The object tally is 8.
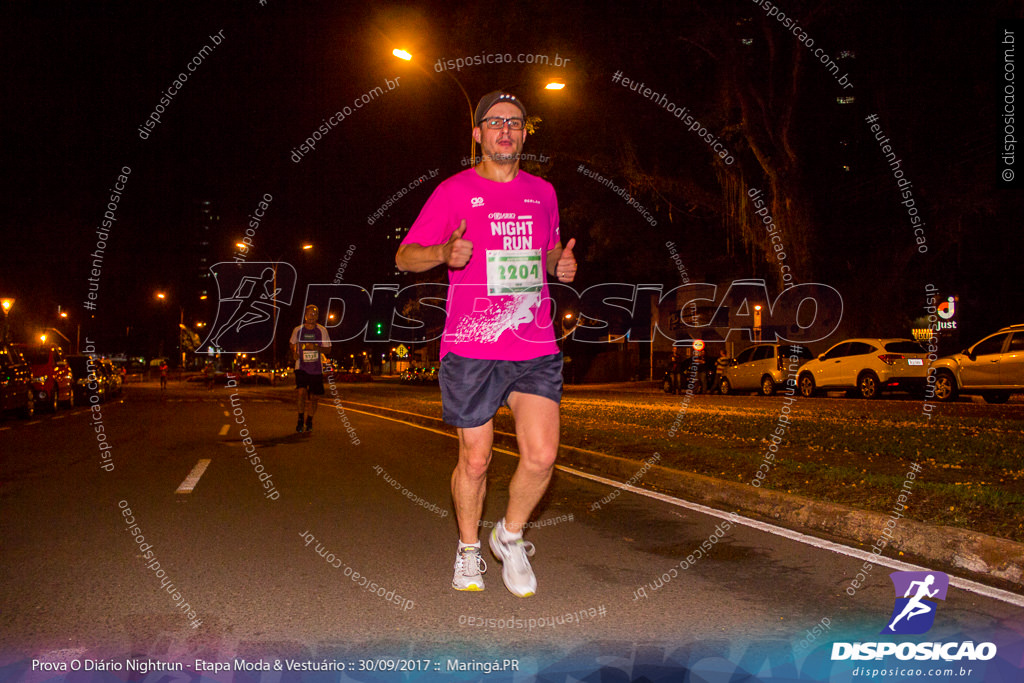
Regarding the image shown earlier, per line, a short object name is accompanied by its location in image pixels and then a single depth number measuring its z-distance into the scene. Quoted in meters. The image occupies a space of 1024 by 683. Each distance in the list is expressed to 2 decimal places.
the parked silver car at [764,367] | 24.70
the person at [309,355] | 12.63
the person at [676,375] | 28.95
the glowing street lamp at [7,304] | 32.03
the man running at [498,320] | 4.01
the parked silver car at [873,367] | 20.41
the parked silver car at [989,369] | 17.58
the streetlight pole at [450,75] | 15.23
